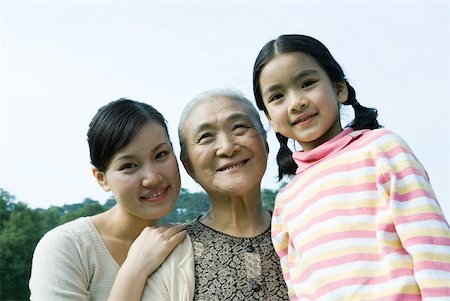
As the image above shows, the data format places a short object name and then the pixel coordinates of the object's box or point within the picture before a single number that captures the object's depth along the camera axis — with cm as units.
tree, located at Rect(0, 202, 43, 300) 3256
